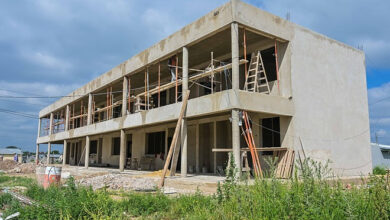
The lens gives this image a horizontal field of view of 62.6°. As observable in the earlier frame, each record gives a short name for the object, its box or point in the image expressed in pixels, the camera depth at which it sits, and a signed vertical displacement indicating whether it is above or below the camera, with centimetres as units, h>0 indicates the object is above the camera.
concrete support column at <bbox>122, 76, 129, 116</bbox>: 2098 +365
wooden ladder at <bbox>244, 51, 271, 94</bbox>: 1436 +375
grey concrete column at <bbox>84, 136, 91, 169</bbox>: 2533 -1
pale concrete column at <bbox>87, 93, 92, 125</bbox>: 2627 +336
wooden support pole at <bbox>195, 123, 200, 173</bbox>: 1844 +39
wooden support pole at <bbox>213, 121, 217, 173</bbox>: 1742 +74
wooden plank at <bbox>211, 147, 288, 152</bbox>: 1339 +26
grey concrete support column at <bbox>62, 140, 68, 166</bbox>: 3189 +24
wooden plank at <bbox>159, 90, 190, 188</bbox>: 1443 +155
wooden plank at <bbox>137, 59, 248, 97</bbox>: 1452 +389
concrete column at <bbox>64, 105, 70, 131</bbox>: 3185 +343
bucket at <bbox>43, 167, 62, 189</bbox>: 1209 -81
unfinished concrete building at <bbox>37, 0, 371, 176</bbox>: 1349 +312
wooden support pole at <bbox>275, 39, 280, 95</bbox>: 1436 +414
